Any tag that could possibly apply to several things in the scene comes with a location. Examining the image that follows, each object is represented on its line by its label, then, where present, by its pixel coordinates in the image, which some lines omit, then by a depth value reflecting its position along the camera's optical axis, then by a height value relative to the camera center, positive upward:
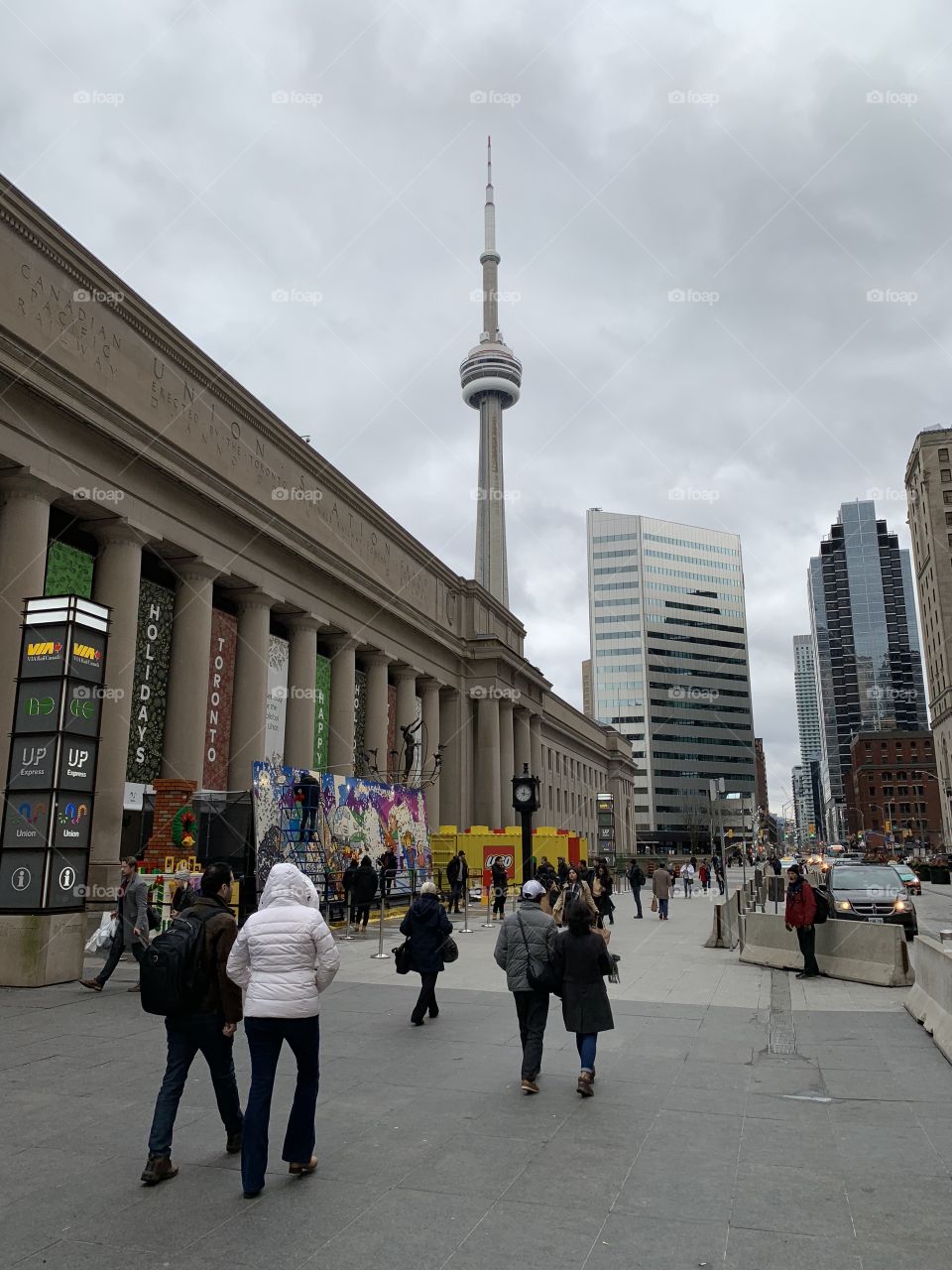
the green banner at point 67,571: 25.66 +7.67
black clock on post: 32.75 +1.41
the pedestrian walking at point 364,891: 22.03 -1.28
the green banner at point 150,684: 28.67 +4.98
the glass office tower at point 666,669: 162.00 +30.44
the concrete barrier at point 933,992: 9.39 -1.75
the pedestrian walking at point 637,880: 29.72 -1.42
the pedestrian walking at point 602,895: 19.44 -1.22
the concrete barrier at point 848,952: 13.70 -1.83
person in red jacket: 14.29 -1.20
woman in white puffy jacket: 5.48 -0.94
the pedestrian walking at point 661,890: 28.39 -1.60
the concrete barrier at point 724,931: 19.16 -1.97
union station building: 24.05 +9.87
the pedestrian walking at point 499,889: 26.84 -1.50
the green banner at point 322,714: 40.38 +5.54
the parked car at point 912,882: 40.08 -1.97
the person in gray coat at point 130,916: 12.46 -1.05
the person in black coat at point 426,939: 10.98 -1.21
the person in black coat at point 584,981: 7.75 -1.23
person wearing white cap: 7.91 -1.10
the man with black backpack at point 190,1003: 5.59 -1.02
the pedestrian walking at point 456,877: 28.89 -1.25
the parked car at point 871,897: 18.50 -1.23
